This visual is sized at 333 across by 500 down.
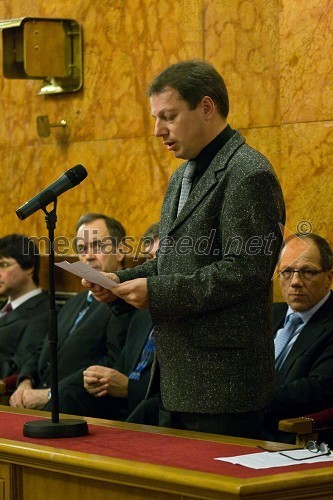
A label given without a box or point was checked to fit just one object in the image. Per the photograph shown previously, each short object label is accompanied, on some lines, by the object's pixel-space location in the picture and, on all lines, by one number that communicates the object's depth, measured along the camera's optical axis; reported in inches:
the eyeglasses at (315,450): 236.5
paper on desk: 226.8
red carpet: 225.1
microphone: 263.1
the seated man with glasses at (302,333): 351.6
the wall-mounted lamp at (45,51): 535.8
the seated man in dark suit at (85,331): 450.3
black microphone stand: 263.4
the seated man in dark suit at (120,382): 406.0
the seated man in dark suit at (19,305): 507.2
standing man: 263.7
